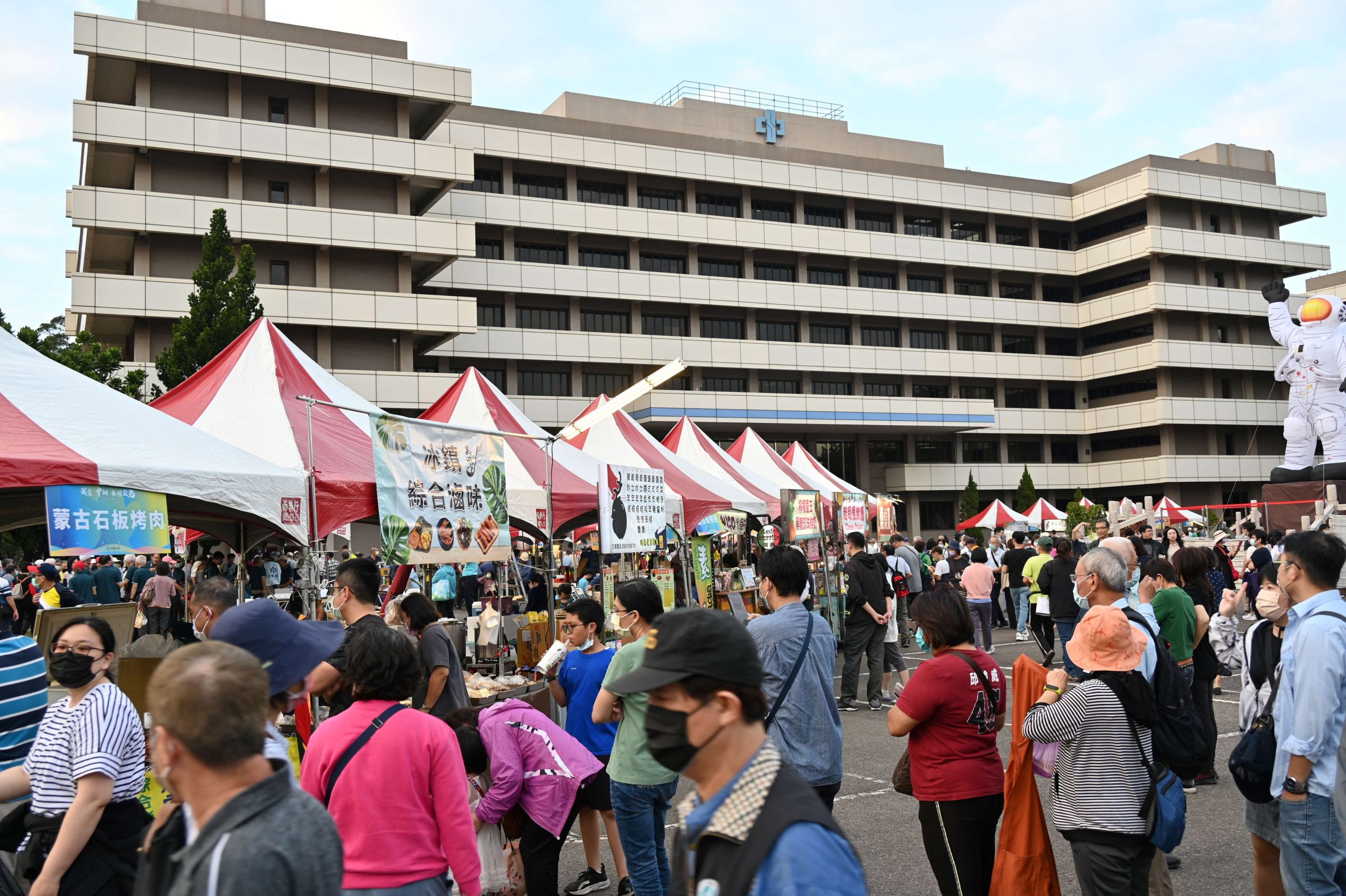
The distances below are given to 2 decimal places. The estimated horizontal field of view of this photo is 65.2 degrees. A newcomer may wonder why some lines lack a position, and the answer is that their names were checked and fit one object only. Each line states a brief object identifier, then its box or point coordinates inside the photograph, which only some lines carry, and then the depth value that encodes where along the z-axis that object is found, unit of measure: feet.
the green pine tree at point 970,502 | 169.99
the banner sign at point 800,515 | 50.88
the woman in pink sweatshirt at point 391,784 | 11.16
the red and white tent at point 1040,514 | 125.08
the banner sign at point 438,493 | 26.50
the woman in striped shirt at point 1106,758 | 13.34
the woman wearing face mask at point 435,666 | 18.45
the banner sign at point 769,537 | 73.00
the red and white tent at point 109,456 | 22.68
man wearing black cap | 6.13
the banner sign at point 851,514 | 58.23
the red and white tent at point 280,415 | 30.68
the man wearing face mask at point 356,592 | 18.30
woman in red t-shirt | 14.79
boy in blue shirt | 19.20
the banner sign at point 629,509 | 33.22
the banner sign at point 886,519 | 71.97
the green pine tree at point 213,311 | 84.53
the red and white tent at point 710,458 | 70.54
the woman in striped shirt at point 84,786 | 12.02
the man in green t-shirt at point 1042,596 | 47.80
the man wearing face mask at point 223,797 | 6.91
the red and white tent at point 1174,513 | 108.06
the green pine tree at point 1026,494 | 170.40
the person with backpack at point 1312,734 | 13.28
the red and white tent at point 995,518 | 124.26
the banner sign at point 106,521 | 21.81
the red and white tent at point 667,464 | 53.36
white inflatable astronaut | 88.99
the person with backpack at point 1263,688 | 14.82
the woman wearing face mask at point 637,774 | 16.47
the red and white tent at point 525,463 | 42.83
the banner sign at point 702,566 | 50.98
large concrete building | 121.08
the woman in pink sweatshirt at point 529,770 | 17.04
